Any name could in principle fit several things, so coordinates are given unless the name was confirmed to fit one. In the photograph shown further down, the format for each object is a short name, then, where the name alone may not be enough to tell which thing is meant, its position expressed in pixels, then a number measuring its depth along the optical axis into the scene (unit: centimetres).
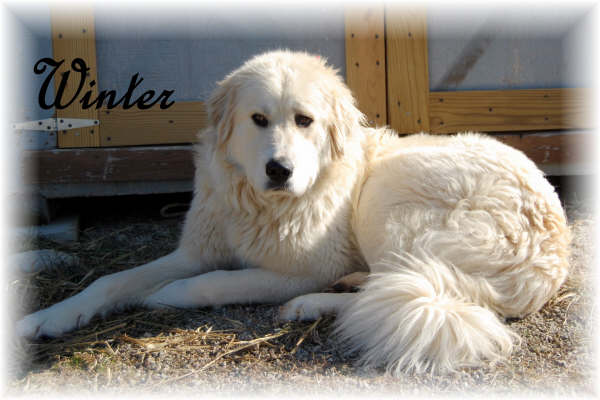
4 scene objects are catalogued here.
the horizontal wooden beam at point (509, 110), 417
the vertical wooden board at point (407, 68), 404
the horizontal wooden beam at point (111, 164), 388
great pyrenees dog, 208
